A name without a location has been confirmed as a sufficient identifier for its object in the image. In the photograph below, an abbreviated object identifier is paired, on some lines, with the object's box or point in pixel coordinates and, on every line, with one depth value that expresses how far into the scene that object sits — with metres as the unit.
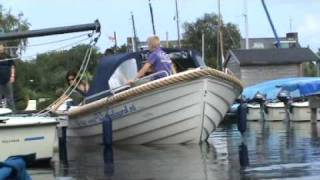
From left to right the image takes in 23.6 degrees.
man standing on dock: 13.56
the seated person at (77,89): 17.66
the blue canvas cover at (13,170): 4.53
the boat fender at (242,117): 17.52
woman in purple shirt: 15.12
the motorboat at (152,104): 14.55
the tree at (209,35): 102.69
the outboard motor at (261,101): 33.59
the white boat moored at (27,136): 11.16
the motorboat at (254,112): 35.06
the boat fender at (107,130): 15.12
